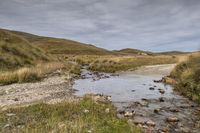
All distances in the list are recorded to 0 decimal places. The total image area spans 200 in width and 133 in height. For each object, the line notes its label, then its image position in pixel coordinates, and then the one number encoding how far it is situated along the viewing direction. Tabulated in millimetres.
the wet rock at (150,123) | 6653
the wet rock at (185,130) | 6326
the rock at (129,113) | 7500
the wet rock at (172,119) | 7195
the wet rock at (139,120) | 6733
